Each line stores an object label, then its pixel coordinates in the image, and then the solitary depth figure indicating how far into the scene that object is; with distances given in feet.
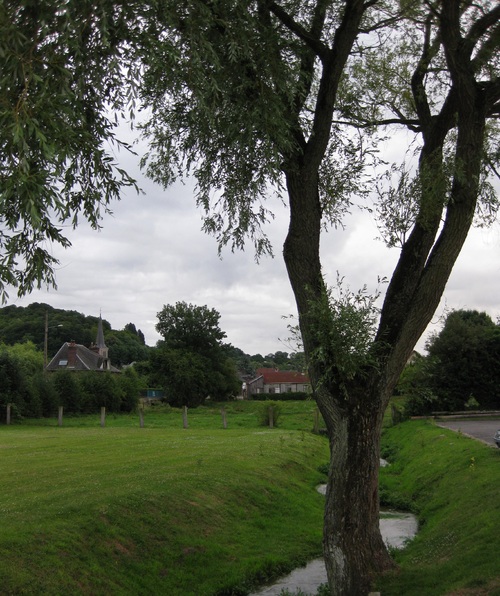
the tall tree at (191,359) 221.87
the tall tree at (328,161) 31.58
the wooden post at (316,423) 129.52
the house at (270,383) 410.15
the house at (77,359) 275.47
